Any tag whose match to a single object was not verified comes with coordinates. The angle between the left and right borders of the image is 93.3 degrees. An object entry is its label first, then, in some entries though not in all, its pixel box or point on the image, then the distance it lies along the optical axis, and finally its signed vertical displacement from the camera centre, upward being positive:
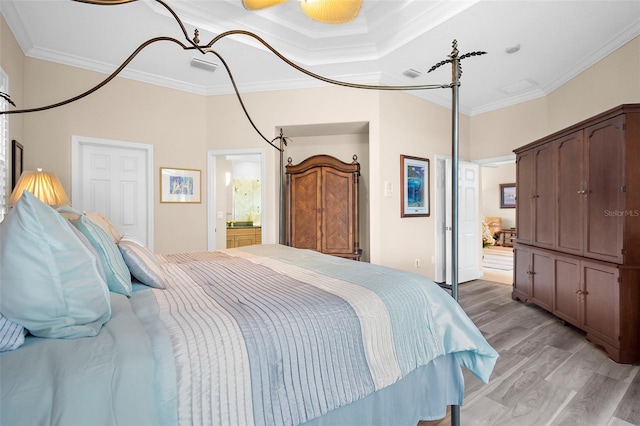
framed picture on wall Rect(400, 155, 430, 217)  4.25 +0.40
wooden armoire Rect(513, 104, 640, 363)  2.35 -0.14
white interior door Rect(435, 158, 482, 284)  4.77 -0.14
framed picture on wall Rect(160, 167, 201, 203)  4.05 +0.38
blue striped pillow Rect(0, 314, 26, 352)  0.78 -0.32
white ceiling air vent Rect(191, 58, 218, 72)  3.53 +1.79
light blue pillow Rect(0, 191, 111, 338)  0.83 -0.19
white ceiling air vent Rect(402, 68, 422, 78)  3.81 +1.81
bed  0.77 -0.41
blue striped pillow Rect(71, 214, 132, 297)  1.32 -0.20
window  2.51 +0.54
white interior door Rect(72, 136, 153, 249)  3.57 +0.39
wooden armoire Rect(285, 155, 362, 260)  4.02 +0.06
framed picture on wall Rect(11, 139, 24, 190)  2.79 +0.48
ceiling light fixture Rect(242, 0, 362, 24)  2.02 +1.40
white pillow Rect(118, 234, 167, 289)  1.50 -0.27
